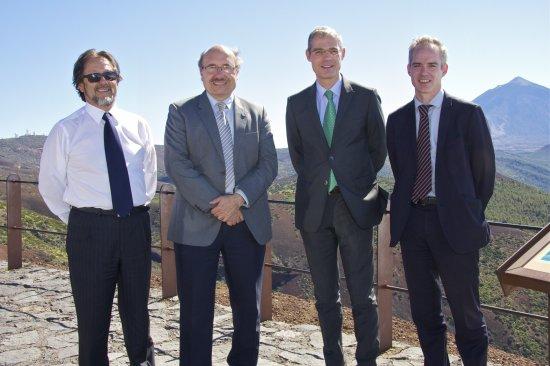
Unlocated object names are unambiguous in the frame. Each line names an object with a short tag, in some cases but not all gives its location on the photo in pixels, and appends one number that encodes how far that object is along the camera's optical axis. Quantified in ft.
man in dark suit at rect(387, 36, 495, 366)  10.36
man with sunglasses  10.82
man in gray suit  11.12
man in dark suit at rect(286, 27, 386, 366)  11.32
